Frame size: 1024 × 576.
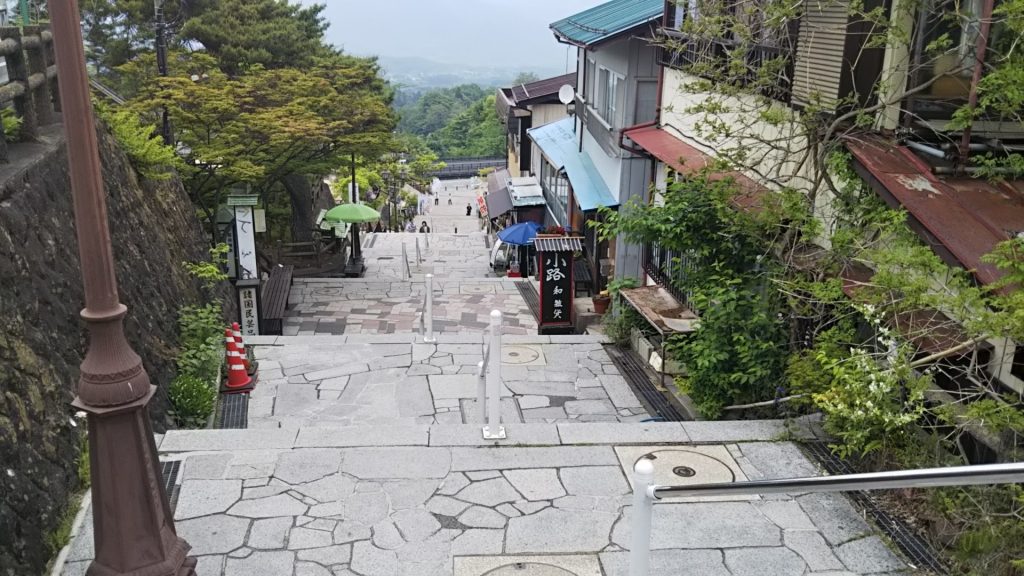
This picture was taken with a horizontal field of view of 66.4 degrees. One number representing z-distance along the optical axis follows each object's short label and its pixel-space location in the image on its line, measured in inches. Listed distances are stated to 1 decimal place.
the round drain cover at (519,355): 478.6
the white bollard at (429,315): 509.9
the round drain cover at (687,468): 264.4
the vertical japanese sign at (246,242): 629.6
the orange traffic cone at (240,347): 422.6
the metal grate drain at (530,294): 746.3
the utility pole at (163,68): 656.8
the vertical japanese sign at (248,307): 606.2
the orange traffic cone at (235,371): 418.9
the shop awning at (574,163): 711.1
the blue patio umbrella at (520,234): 923.4
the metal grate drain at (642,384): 402.9
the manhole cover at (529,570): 213.8
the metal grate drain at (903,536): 213.8
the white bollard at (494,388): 284.5
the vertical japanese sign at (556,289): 615.5
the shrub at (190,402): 348.2
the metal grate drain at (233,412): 382.9
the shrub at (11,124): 338.0
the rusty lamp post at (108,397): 153.9
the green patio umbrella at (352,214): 938.7
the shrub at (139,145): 478.3
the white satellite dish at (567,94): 895.7
